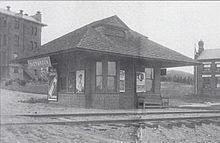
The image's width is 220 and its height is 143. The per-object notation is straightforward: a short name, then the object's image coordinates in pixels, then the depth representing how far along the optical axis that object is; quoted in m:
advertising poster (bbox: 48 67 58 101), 18.05
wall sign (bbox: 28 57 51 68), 16.42
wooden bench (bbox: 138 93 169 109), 16.78
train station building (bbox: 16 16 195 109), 15.20
